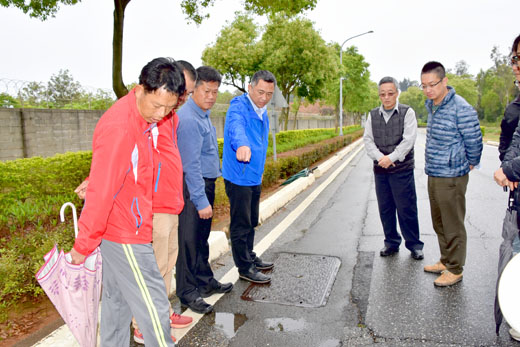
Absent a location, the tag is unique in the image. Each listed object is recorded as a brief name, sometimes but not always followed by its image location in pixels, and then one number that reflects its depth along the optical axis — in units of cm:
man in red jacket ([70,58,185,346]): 174
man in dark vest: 417
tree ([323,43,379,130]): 4334
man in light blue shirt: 288
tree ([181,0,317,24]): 938
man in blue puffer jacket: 350
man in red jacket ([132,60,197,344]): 245
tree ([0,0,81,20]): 794
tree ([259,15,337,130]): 2220
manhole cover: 333
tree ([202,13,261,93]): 2383
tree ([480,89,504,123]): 6706
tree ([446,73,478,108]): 8077
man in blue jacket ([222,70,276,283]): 347
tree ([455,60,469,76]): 11419
